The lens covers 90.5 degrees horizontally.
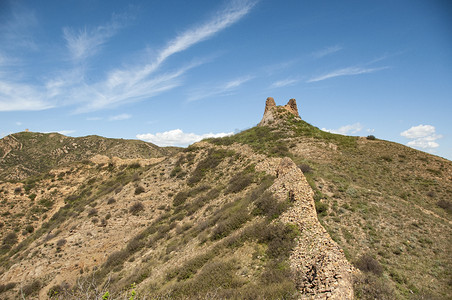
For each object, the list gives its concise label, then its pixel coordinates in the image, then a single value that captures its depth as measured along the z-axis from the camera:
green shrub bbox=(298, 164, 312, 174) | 19.74
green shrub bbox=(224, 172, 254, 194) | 21.94
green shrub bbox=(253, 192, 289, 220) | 12.95
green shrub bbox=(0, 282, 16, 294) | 18.88
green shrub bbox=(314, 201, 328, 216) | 13.90
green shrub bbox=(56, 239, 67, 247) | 22.61
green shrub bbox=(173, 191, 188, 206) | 25.73
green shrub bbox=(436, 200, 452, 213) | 17.35
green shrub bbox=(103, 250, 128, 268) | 18.67
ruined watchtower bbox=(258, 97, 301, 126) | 40.99
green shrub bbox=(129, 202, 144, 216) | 25.72
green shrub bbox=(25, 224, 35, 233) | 31.31
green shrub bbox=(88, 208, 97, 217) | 26.55
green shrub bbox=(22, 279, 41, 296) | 17.92
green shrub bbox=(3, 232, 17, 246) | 28.94
